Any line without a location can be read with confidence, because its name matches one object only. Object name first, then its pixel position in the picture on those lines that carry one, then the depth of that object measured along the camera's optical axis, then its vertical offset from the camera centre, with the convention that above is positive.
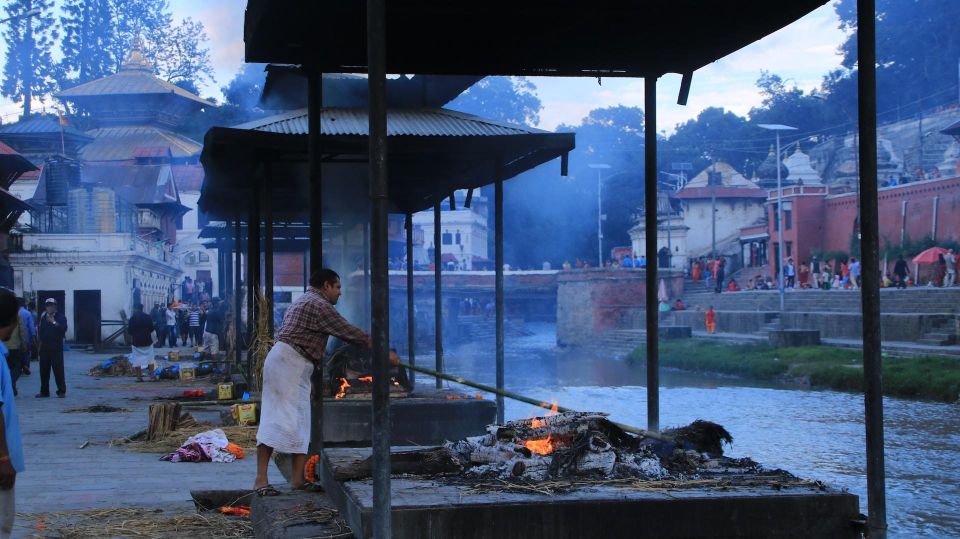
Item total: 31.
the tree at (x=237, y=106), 37.50 +8.48
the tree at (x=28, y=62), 58.16 +13.92
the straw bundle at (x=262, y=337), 12.85 -0.58
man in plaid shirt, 7.20 -0.58
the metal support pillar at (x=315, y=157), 7.64 +1.03
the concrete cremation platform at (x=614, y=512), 5.30 -1.21
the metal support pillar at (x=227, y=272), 24.37 +0.57
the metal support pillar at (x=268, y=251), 12.72 +0.53
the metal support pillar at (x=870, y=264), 5.05 +0.11
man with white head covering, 17.44 -0.89
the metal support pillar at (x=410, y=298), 15.39 -0.12
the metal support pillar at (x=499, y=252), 12.26 +0.47
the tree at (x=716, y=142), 81.06 +11.80
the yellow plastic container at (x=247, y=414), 12.34 -1.49
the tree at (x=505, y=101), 58.19 +11.06
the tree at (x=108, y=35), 59.25 +15.52
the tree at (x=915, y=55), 63.66 +14.87
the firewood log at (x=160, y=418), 11.81 -1.48
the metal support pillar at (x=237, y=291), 19.86 +0.02
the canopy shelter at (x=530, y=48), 4.95 +1.79
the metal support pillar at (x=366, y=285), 20.27 +0.12
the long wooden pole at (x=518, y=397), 6.80 -0.78
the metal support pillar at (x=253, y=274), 14.37 +0.26
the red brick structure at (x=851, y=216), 41.66 +3.28
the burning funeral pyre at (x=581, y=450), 6.18 -1.06
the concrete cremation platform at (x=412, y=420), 11.05 -1.44
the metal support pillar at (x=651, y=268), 7.59 +0.15
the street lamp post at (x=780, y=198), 36.67 +3.79
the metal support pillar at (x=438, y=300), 14.88 -0.14
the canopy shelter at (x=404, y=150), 11.43 +1.68
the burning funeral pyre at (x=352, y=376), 11.81 -1.02
